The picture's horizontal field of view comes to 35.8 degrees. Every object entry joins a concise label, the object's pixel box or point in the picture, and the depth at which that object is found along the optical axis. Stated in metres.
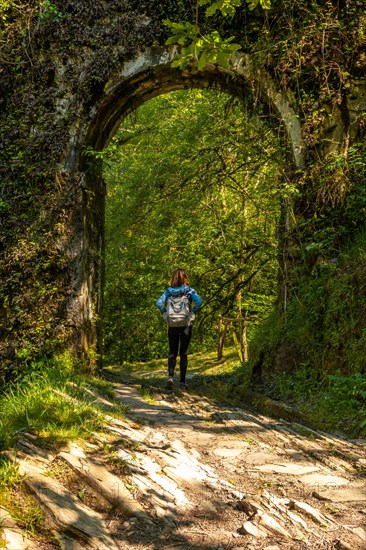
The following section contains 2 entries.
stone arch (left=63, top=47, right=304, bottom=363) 7.89
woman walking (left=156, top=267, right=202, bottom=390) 7.82
